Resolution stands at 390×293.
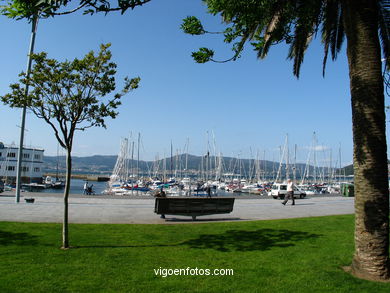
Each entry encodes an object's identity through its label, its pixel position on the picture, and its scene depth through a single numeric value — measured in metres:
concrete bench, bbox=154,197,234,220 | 11.98
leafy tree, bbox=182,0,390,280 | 5.33
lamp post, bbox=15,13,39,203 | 16.81
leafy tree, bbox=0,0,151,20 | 3.61
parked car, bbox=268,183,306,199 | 28.09
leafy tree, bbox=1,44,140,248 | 7.56
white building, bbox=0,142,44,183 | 72.00
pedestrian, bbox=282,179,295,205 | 19.27
